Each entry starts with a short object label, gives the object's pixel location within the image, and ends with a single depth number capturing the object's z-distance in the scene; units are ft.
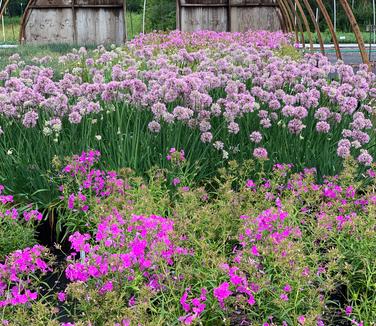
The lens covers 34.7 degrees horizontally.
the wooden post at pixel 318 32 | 28.63
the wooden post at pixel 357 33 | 20.20
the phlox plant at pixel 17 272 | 7.66
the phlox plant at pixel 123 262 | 7.70
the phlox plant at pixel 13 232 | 11.46
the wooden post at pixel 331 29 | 24.43
